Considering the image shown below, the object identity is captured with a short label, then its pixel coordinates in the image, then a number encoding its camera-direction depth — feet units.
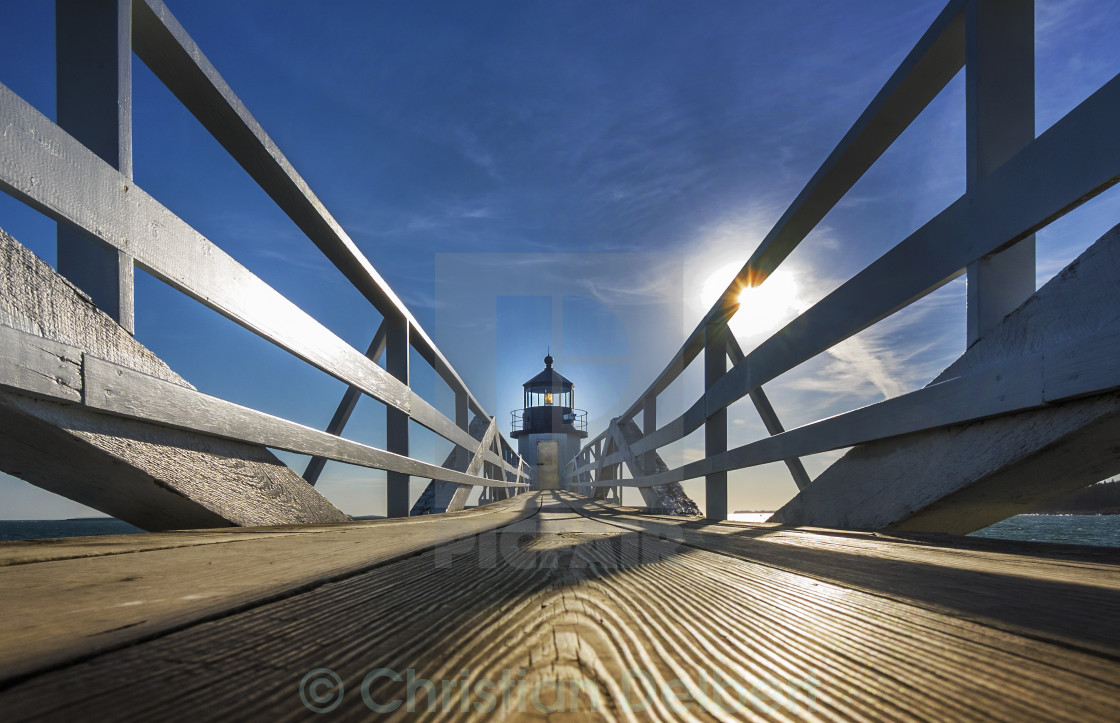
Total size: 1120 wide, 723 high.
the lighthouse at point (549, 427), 75.31
